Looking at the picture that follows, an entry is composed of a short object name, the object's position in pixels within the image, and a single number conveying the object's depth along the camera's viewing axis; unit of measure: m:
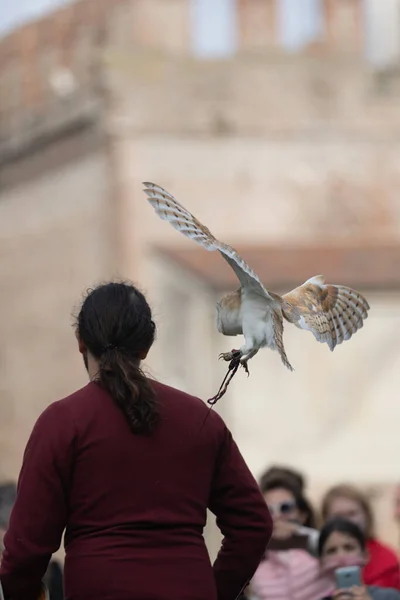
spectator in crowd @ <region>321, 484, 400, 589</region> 11.25
